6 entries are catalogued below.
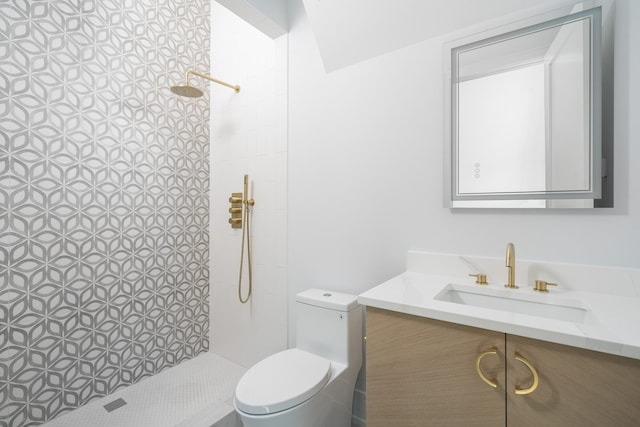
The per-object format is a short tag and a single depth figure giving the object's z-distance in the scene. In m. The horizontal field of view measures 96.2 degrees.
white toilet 1.08
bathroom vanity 0.67
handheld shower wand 2.02
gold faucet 1.09
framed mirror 1.04
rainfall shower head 1.80
